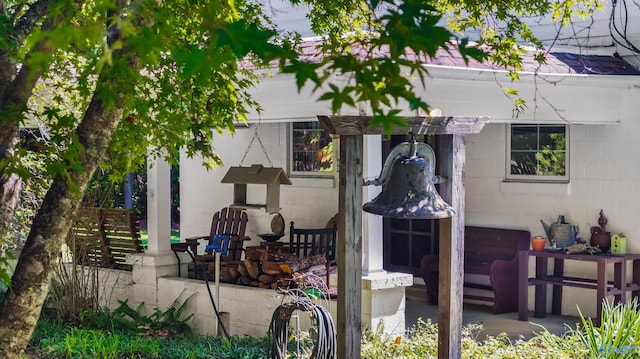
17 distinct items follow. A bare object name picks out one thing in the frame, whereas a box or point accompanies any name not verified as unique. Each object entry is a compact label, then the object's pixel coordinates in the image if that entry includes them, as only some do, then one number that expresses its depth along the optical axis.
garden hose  7.06
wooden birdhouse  9.81
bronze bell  5.61
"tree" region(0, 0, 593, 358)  2.80
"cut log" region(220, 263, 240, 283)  10.34
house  9.38
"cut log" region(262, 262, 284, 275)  9.82
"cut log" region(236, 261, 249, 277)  10.23
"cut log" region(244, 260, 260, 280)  10.08
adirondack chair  10.98
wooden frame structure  5.94
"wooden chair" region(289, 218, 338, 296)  10.64
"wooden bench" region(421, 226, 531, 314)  11.04
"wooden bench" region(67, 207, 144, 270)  10.91
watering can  10.66
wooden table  9.95
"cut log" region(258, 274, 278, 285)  9.92
